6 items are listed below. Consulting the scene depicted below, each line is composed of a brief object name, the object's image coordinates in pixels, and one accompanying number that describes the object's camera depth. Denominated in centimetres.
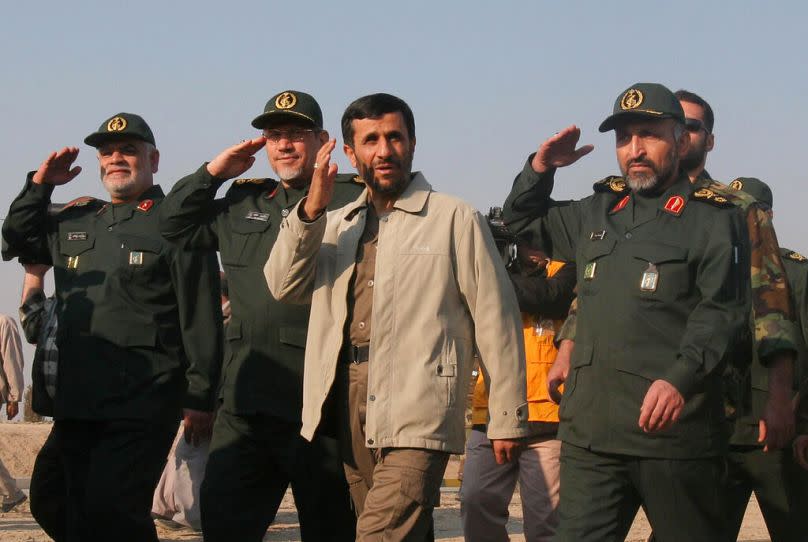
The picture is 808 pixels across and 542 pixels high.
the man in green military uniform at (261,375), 680
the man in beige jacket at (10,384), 1251
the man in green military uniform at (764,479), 786
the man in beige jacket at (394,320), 555
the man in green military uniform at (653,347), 605
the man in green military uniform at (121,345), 758
